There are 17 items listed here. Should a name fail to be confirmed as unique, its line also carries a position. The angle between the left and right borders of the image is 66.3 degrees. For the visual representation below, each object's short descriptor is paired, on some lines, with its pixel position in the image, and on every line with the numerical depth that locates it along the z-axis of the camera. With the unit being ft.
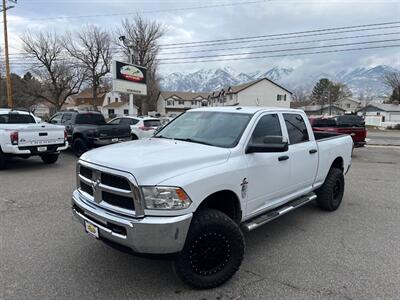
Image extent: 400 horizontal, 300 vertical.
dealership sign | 67.72
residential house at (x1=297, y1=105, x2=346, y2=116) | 269.56
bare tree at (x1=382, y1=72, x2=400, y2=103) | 248.52
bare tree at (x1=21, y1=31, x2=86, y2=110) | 146.20
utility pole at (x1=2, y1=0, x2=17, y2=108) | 74.49
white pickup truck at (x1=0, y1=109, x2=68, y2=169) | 27.81
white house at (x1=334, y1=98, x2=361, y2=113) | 314.35
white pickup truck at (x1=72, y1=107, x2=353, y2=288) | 8.89
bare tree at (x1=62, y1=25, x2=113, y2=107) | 147.84
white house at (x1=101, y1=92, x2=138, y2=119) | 258.37
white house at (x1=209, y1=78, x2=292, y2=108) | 196.95
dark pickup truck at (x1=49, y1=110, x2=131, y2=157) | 35.55
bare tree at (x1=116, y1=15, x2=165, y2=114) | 150.30
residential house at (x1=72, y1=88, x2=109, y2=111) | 277.62
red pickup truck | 39.32
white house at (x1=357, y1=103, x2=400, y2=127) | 180.92
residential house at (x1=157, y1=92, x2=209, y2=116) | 272.58
